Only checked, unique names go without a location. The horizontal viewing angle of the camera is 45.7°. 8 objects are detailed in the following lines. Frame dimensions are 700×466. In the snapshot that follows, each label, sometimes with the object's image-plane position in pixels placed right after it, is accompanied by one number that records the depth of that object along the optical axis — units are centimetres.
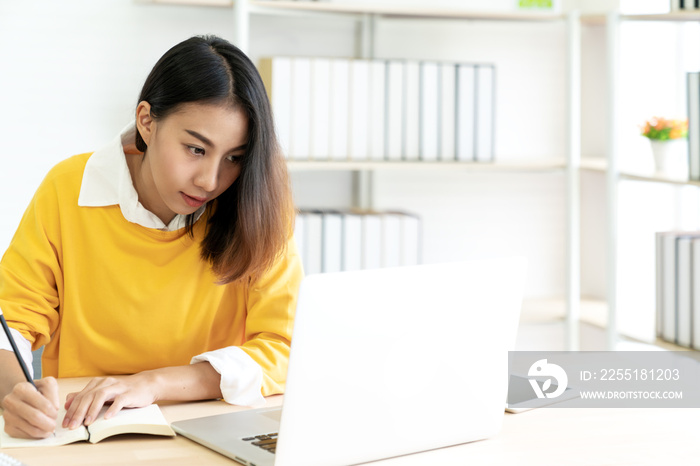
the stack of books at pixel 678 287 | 215
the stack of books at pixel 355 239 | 249
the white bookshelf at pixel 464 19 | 241
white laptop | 90
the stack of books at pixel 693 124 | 210
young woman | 134
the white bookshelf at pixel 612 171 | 244
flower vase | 237
